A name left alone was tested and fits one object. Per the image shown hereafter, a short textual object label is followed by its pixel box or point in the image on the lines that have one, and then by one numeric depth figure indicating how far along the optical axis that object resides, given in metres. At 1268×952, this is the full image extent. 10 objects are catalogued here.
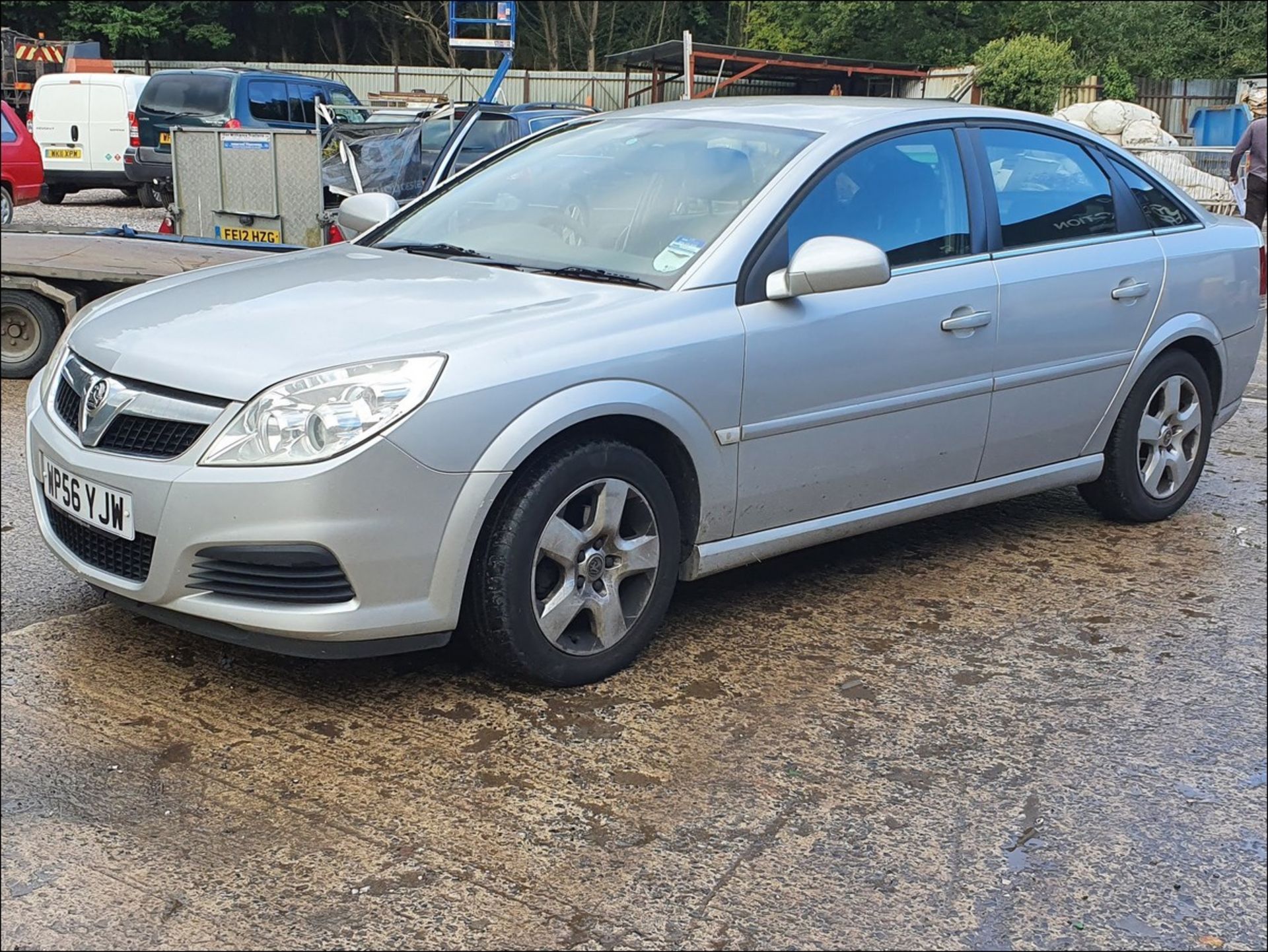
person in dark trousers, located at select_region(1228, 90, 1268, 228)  12.05
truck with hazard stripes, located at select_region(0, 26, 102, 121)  24.72
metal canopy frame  24.84
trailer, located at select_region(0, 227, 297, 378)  7.62
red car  13.66
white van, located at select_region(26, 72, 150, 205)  19.12
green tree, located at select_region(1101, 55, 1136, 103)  31.05
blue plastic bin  28.64
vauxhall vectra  3.42
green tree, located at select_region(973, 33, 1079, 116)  28.34
